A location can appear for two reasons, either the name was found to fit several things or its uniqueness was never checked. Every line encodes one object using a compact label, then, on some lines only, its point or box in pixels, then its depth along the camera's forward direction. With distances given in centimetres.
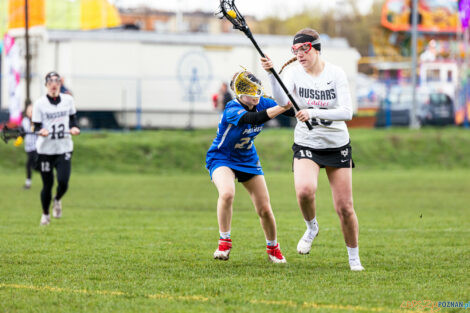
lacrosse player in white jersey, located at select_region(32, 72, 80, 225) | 2434
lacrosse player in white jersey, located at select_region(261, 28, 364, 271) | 1561
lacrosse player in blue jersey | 1652
